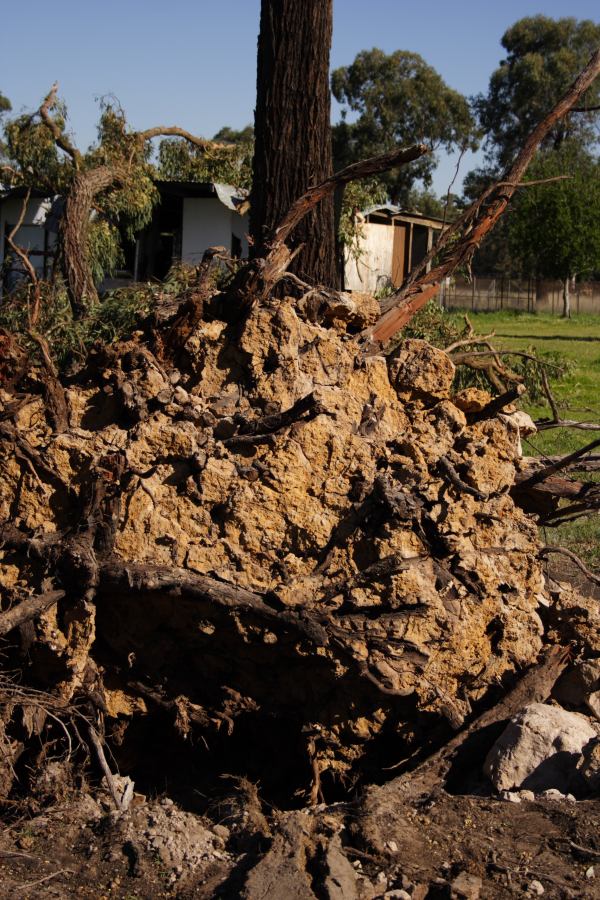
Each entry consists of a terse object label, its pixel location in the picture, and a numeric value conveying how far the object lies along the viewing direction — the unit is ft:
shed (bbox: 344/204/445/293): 73.72
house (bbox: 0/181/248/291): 62.59
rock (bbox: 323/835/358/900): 10.50
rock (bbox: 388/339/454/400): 16.52
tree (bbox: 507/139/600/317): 125.59
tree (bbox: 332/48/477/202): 168.86
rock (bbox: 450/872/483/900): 10.48
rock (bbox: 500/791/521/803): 12.39
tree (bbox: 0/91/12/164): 202.66
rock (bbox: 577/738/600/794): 12.67
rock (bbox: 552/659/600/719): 14.84
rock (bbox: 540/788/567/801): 12.36
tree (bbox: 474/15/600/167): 184.65
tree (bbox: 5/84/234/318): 31.89
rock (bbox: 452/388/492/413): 16.88
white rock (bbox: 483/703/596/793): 12.90
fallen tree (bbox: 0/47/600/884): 13.60
